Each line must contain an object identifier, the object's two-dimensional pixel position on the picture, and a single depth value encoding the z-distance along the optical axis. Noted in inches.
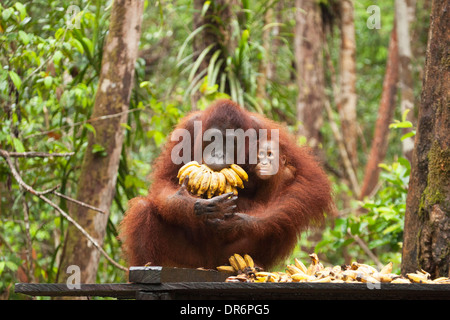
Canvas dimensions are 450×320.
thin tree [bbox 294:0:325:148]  328.8
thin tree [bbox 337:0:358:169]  341.1
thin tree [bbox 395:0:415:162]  268.7
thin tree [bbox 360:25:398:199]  322.3
